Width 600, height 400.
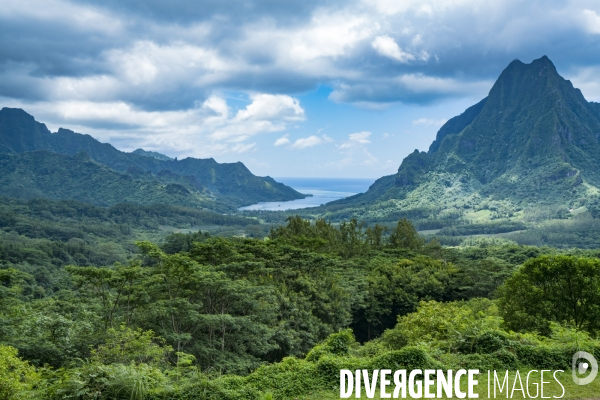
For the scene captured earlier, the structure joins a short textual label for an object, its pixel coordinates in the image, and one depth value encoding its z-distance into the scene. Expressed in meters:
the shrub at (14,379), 9.12
